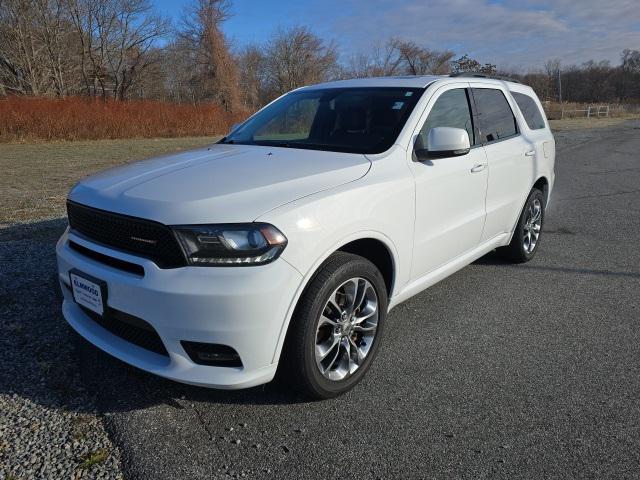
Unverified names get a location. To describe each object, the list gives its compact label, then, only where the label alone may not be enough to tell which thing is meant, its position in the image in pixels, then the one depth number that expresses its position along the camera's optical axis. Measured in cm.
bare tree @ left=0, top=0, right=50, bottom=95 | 3572
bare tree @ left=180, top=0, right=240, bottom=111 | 4503
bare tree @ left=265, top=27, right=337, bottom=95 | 5128
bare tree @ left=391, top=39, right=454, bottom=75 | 5882
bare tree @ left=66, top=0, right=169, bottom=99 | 4400
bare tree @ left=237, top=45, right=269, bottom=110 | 4994
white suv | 238
